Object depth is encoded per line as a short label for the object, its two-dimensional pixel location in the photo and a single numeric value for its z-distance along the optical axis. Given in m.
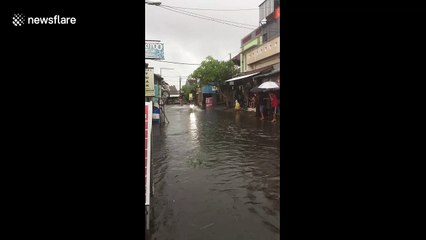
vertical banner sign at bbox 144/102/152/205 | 3.33
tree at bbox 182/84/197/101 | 59.81
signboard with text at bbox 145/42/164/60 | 7.88
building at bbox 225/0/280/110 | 22.02
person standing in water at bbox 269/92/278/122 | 15.29
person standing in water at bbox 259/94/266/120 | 17.02
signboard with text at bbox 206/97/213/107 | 35.83
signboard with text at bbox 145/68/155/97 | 8.23
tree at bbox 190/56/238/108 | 32.50
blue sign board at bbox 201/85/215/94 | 42.49
